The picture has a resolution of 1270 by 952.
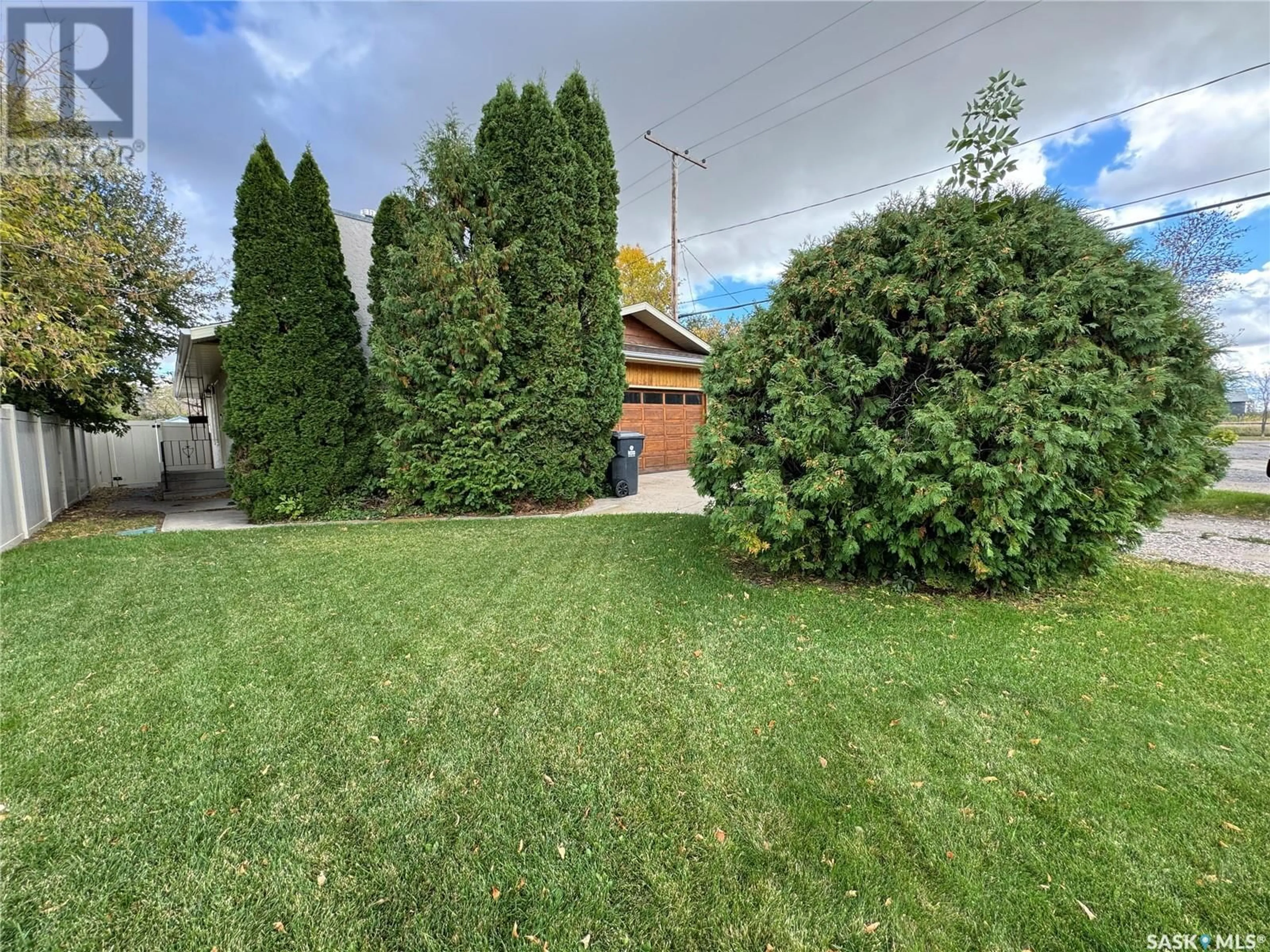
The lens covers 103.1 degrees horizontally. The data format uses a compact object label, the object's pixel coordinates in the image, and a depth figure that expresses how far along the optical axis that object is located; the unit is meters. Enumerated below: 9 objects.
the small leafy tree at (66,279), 4.71
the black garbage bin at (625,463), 9.25
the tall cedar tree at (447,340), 7.39
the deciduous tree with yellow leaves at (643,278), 25.83
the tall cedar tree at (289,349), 7.19
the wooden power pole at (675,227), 16.31
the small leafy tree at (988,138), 3.71
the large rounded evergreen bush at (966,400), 3.39
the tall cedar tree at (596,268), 8.03
